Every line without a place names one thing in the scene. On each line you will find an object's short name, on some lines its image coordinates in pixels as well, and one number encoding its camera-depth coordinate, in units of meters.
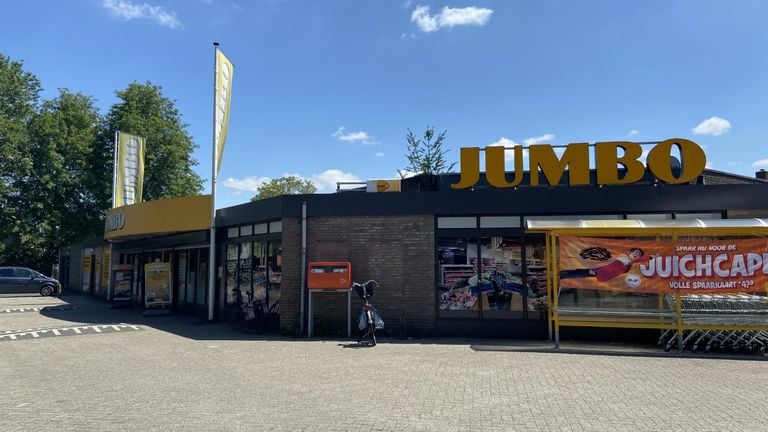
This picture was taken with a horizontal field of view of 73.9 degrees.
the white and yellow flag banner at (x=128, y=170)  21.92
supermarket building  11.08
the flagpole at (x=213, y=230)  14.54
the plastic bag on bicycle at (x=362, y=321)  10.47
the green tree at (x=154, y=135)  34.45
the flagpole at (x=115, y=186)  21.62
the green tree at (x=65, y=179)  30.41
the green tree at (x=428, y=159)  38.66
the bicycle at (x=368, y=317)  10.52
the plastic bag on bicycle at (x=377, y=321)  10.56
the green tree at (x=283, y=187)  59.22
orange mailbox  11.35
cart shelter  9.57
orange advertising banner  9.62
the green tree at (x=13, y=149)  29.25
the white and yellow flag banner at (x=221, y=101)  15.34
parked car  26.19
